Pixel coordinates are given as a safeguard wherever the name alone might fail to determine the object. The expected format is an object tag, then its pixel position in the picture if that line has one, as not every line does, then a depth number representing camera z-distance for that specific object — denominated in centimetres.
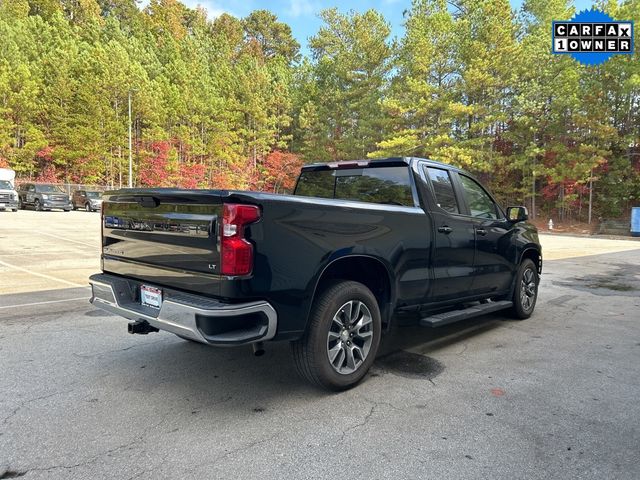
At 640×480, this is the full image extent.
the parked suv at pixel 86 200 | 3209
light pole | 3172
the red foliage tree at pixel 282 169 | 4731
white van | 2538
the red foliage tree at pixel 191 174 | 4362
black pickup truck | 287
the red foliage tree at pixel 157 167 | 4216
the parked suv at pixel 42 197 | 2947
